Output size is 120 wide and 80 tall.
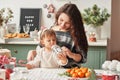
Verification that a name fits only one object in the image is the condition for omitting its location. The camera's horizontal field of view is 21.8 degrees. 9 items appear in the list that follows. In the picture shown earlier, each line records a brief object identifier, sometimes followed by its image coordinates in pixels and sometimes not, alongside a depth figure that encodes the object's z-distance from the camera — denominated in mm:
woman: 2398
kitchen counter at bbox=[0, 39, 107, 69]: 3207
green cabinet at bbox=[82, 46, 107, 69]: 3217
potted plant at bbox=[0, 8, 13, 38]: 3518
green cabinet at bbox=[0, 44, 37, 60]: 3332
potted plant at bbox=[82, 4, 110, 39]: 3330
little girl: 2277
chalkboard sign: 3619
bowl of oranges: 1830
